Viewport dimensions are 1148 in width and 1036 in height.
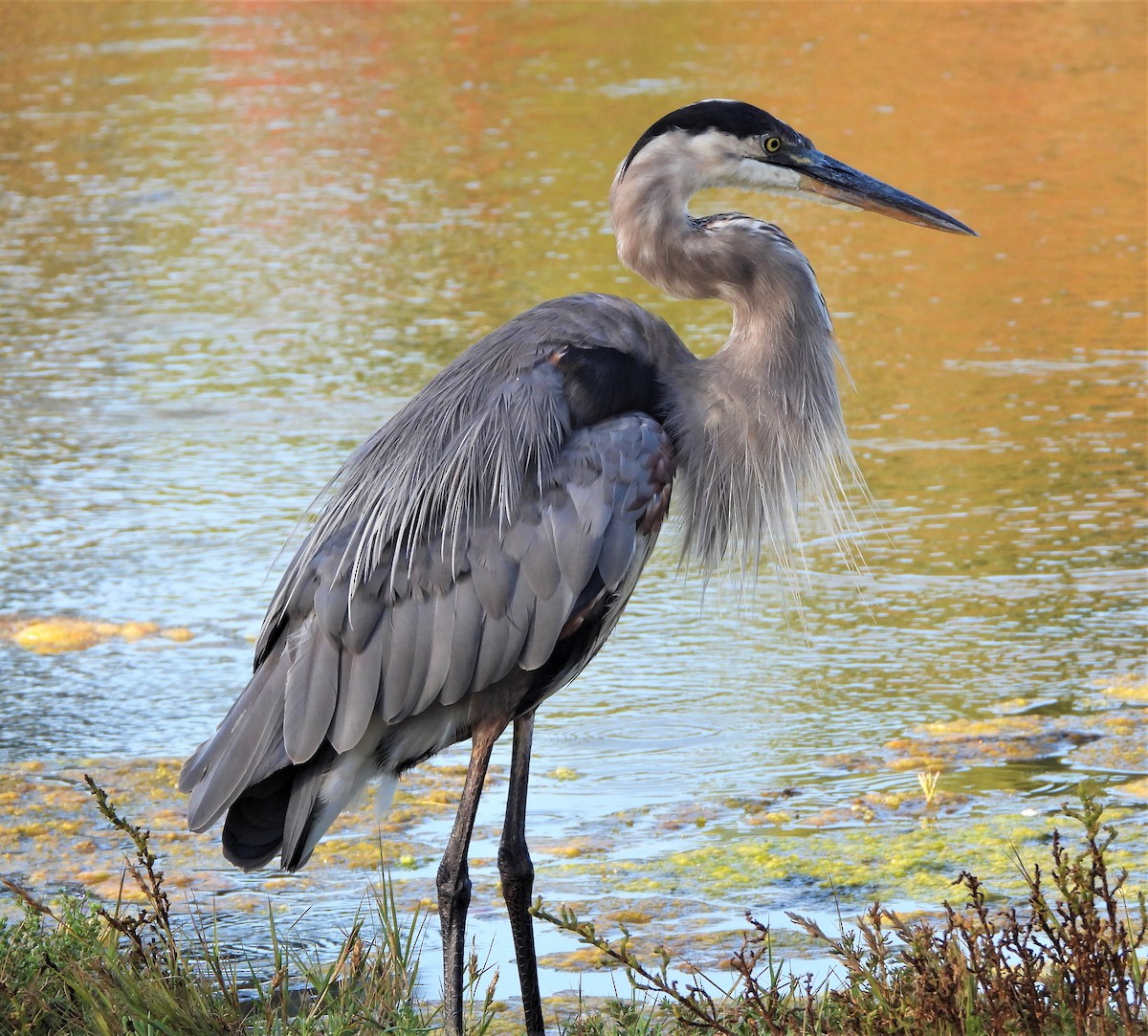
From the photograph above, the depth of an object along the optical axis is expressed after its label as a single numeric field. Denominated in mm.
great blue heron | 7328
